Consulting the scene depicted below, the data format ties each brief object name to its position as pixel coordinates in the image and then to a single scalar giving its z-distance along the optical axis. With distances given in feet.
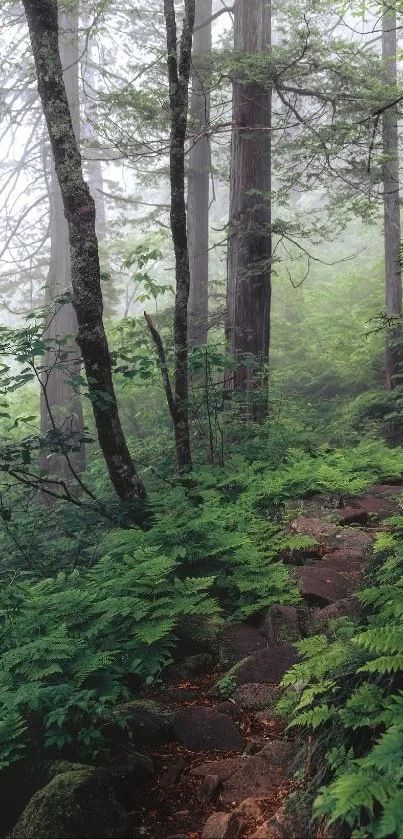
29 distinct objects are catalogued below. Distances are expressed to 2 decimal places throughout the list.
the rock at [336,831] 7.38
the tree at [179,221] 21.06
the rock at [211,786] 9.51
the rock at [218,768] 10.02
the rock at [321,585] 15.19
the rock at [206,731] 11.04
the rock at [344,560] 16.92
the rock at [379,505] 20.52
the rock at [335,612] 13.82
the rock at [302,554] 17.85
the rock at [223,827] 8.30
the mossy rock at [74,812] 8.54
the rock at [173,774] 9.96
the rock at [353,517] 20.04
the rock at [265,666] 12.73
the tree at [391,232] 35.95
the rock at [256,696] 11.98
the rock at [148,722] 11.07
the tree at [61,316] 45.47
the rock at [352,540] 18.28
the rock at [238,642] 13.93
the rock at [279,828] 7.88
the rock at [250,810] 8.71
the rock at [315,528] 18.94
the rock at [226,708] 11.94
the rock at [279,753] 9.80
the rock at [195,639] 14.42
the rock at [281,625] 14.02
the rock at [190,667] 13.67
